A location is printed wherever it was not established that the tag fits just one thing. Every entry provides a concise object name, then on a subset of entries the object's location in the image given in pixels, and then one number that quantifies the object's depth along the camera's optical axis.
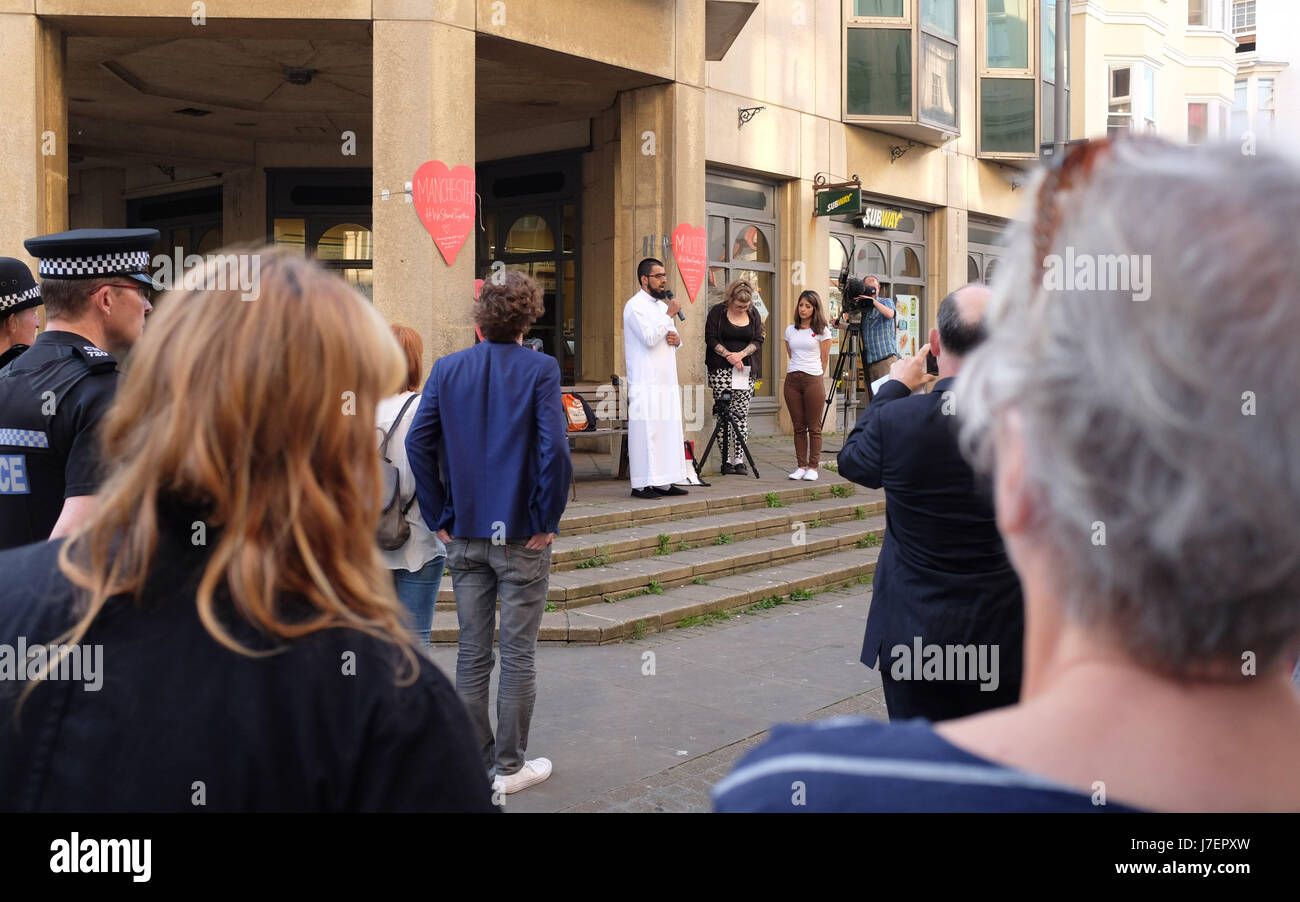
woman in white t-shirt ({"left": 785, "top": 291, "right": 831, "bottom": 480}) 11.84
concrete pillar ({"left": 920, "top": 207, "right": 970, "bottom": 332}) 20.00
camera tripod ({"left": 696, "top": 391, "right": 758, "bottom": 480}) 11.70
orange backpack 10.52
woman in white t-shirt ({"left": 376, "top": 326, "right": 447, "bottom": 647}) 4.65
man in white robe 10.12
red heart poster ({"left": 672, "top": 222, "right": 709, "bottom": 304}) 12.01
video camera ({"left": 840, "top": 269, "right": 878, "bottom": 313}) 12.21
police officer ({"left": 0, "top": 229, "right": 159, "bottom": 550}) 3.10
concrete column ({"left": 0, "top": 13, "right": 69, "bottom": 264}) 9.21
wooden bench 10.96
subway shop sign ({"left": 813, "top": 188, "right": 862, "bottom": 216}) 15.94
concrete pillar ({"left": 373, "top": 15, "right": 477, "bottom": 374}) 9.62
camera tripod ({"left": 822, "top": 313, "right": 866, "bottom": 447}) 14.54
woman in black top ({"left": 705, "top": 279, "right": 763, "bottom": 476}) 11.70
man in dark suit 3.07
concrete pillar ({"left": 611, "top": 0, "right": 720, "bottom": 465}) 11.98
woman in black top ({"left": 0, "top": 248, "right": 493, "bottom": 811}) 1.28
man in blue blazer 4.55
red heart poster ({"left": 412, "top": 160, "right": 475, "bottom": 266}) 9.62
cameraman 12.25
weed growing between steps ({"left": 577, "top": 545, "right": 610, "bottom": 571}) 8.19
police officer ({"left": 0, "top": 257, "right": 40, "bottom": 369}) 3.86
